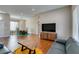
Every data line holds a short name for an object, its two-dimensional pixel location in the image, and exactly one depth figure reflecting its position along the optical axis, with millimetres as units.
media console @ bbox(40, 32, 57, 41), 4213
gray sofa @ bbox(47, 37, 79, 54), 1139
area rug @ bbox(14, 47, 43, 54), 2261
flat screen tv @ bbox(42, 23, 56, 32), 4521
